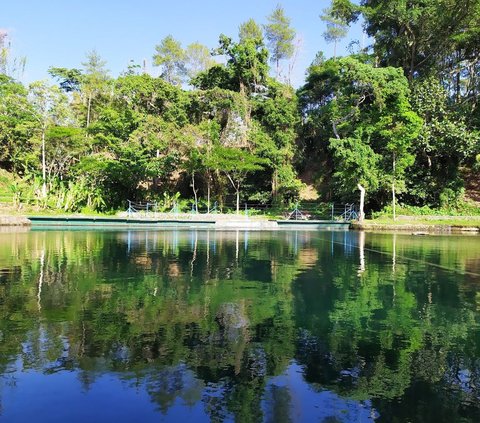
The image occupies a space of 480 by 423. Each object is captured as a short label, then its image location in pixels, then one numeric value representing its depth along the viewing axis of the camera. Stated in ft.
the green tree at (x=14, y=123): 110.11
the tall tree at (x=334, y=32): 159.02
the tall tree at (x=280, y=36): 156.66
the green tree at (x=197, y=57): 161.68
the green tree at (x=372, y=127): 95.09
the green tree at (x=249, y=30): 140.26
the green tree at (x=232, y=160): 102.78
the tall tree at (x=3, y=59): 143.54
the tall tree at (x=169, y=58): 152.35
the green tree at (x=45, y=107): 105.91
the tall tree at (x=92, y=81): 138.00
